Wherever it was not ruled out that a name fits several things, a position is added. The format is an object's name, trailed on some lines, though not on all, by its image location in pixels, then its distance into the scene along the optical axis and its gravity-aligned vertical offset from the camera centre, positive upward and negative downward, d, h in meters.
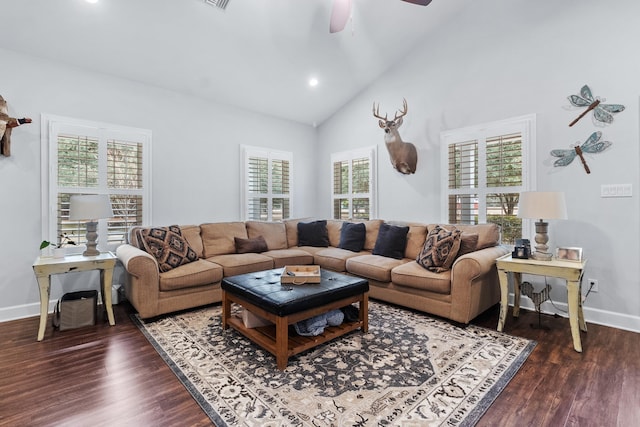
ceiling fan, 2.60 +1.76
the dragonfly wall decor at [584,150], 2.98 +0.61
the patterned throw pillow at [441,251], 3.14 -0.41
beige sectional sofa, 2.92 -0.63
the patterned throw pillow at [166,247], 3.32 -0.38
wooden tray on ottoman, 2.61 -0.54
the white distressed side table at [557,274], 2.47 -0.53
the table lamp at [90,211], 2.93 +0.02
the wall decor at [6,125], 2.93 +0.85
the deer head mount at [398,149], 4.16 +0.86
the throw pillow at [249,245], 4.22 -0.46
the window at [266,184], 4.93 +0.48
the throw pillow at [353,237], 4.36 -0.36
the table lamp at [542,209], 2.66 +0.02
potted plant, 2.97 -0.32
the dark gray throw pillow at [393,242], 3.85 -0.38
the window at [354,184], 4.92 +0.47
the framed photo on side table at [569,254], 2.73 -0.38
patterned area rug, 1.72 -1.11
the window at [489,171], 3.45 +0.48
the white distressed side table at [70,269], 2.70 -0.52
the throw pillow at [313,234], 4.77 -0.34
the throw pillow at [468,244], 3.23 -0.34
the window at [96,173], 3.32 +0.47
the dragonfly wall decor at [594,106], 2.92 +1.01
